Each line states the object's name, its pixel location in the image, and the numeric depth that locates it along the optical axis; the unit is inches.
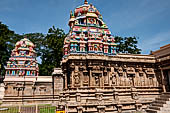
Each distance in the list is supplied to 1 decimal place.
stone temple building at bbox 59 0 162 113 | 532.4
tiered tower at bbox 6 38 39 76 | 1160.4
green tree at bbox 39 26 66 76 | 1466.5
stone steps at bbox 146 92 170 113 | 479.1
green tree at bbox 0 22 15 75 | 1626.5
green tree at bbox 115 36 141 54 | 1701.5
